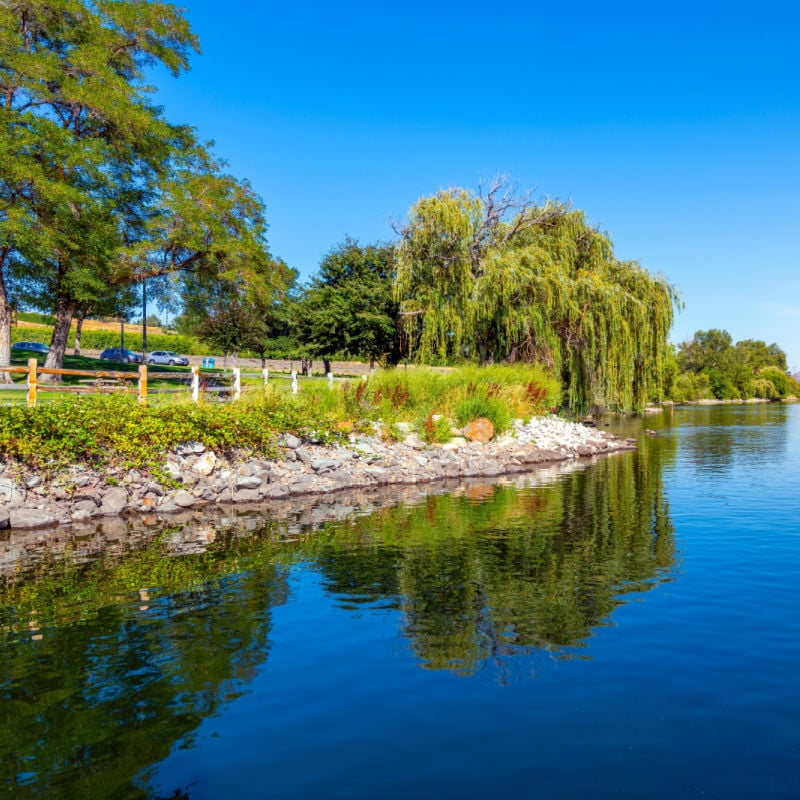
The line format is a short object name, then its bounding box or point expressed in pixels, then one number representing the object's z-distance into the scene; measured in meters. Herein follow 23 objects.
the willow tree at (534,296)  28.81
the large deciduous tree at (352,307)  39.47
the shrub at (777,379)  109.31
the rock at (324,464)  17.28
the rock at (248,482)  15.28
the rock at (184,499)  14.08
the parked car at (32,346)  56.90
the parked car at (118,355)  58.53
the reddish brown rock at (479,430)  22.91
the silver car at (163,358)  66.31
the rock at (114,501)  13.31
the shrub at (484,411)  23.34
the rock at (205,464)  15.37
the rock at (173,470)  14.72
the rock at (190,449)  15.52
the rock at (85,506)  12.97
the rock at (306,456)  17.47
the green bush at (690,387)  84.88
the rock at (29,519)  12.19
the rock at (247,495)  14.95
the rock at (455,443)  21.53
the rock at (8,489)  12.66
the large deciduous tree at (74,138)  28.33
